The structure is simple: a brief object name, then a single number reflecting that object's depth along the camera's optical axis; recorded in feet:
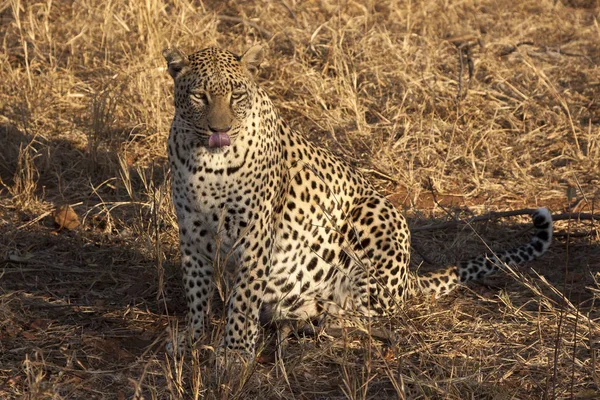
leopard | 33.63
